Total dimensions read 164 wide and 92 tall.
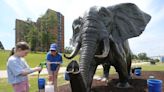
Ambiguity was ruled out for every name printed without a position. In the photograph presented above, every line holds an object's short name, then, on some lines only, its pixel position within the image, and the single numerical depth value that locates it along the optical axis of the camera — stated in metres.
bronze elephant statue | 2.61
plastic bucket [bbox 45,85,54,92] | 2.40
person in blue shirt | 3.26
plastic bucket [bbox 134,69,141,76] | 5.02
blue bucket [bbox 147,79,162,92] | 2.75
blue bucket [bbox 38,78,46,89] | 3.01
